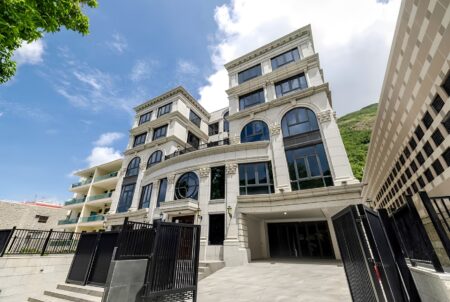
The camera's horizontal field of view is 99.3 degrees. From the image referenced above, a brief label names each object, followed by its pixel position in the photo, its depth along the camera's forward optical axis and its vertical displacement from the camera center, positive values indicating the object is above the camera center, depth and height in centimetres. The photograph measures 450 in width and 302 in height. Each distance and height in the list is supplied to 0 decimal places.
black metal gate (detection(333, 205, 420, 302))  253 -19
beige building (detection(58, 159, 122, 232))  2598 +603
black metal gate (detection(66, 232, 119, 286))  761 -51
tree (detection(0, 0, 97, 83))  529 +600
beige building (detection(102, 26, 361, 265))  1327 +522
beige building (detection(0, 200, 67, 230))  2566 +397
